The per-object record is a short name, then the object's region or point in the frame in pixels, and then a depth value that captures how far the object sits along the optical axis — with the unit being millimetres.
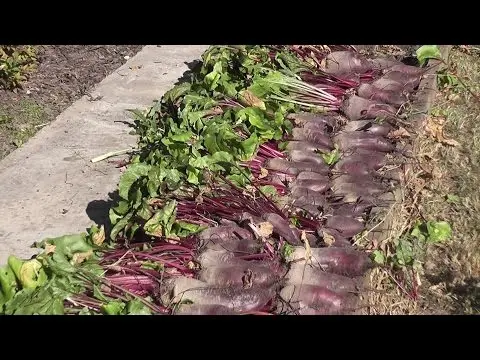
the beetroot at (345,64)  6262
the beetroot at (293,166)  4848
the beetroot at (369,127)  5332
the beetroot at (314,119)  5391
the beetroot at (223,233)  3914
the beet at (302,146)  5117
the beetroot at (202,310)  3492
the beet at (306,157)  4996
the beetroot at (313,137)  5238
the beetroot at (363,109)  5586
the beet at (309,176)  4750
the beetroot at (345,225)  4270
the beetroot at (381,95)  5824
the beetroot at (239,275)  3645
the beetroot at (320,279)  3707
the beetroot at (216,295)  3537
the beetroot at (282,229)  4039
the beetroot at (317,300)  3625
